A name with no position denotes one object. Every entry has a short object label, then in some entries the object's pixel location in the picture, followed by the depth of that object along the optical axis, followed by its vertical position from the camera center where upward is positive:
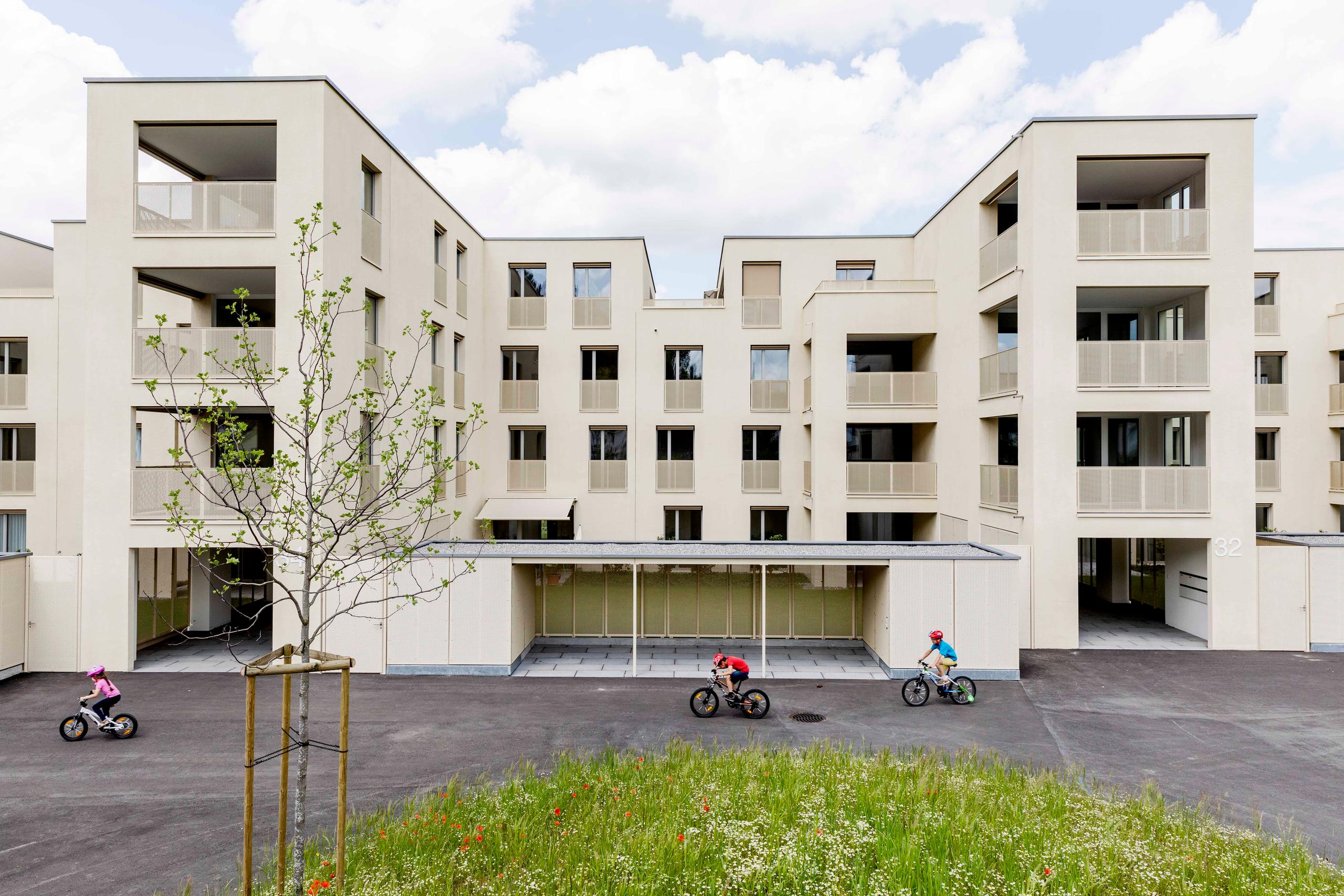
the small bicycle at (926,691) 11.90 -4.11
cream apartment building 14.07 +2.54
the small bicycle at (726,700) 11.30 -4.10
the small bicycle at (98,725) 10.32 -4.13
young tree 5.71 -0.12
